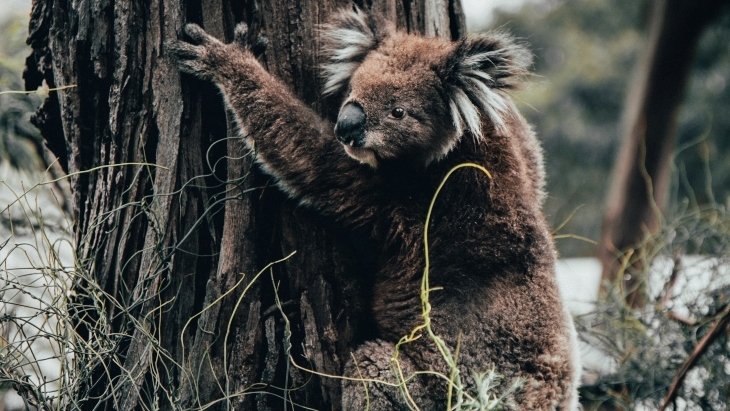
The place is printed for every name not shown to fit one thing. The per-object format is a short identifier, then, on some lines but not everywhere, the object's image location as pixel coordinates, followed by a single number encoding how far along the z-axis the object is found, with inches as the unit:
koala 234.4
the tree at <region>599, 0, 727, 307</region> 515.5
